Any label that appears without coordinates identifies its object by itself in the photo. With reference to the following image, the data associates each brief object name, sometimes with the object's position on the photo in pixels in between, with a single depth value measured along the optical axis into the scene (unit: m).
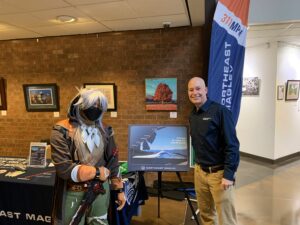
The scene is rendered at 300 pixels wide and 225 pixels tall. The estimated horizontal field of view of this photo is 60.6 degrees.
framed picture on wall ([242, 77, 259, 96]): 5.93
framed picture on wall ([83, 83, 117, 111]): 4.12
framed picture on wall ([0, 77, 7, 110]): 4.60
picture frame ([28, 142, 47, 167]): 2.73
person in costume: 1.56
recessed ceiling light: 3.23
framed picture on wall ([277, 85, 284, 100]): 5.46
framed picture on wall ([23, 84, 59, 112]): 4.38
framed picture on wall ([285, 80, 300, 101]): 5.63
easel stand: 2.78
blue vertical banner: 2.97
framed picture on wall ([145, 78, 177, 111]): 3.94
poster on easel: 2.70
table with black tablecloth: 2.31
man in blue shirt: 2.12
